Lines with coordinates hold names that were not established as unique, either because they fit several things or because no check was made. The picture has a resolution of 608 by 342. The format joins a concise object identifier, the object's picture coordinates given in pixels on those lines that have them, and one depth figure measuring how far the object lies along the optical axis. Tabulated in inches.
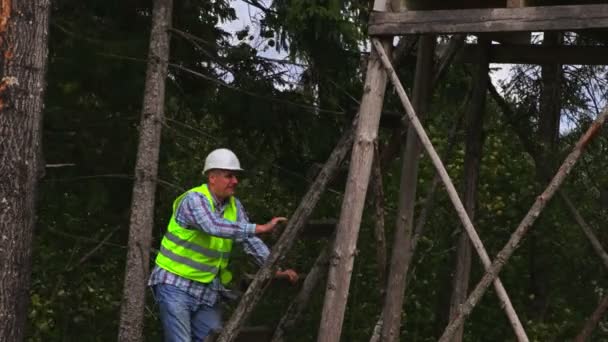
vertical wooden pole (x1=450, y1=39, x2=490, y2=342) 363.6
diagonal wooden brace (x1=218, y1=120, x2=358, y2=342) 303.1
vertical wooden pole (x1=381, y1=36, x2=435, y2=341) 317.1
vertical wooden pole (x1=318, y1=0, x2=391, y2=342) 283.3
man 280.5
